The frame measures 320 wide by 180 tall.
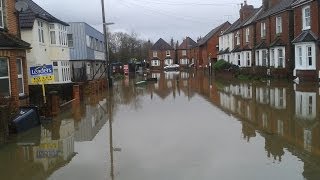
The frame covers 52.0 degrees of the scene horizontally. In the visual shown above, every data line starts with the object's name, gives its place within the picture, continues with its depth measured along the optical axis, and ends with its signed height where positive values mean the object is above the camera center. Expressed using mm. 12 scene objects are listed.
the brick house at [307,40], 24533 +1890
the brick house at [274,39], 29014 +2568
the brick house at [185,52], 93153 +4447
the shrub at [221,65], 41009 +211
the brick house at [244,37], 38339 +3565
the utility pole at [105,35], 30970 +3321
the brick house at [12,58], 13002 +606
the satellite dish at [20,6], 14779 +3009
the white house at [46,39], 20889 +2276
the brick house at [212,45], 59884 +4138
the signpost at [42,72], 14700 -17
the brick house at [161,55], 91705 +3844
